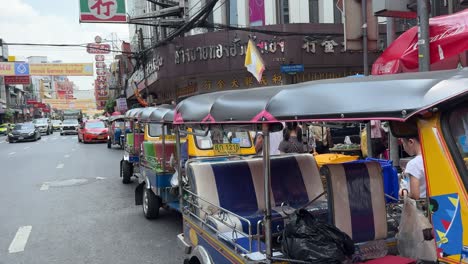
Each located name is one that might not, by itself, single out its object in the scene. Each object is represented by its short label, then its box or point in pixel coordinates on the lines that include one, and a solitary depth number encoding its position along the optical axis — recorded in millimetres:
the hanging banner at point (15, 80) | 57994
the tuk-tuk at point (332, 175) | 1991
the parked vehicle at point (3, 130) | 49469
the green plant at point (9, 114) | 67812
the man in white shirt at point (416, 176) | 3309
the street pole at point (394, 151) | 6508
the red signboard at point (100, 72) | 58381
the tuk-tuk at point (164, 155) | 6875
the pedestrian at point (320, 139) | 10781
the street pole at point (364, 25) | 6046
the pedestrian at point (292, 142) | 7500
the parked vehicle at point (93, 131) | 28688
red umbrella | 5184
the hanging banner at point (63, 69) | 37188
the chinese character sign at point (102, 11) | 16297
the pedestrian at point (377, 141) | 8429
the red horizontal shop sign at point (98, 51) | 32453
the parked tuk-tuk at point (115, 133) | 22122
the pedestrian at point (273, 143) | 7641
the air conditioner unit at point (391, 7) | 5191
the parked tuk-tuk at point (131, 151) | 10228
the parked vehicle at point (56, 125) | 61969
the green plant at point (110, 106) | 57797
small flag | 9211
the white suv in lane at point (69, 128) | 45156
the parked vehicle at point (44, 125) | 45850
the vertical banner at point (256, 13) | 17250
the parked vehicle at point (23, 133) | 33062
